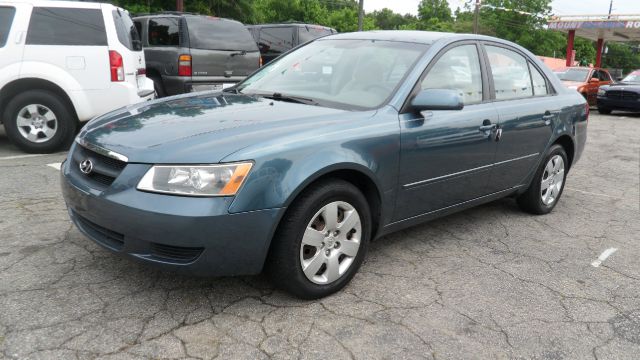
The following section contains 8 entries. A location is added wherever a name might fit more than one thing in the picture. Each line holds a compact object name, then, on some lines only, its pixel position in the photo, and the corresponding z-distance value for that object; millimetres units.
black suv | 12906
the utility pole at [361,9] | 24519
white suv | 6160
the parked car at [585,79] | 16984
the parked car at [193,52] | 8508
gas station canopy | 28641
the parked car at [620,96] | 15492
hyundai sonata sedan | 2654
